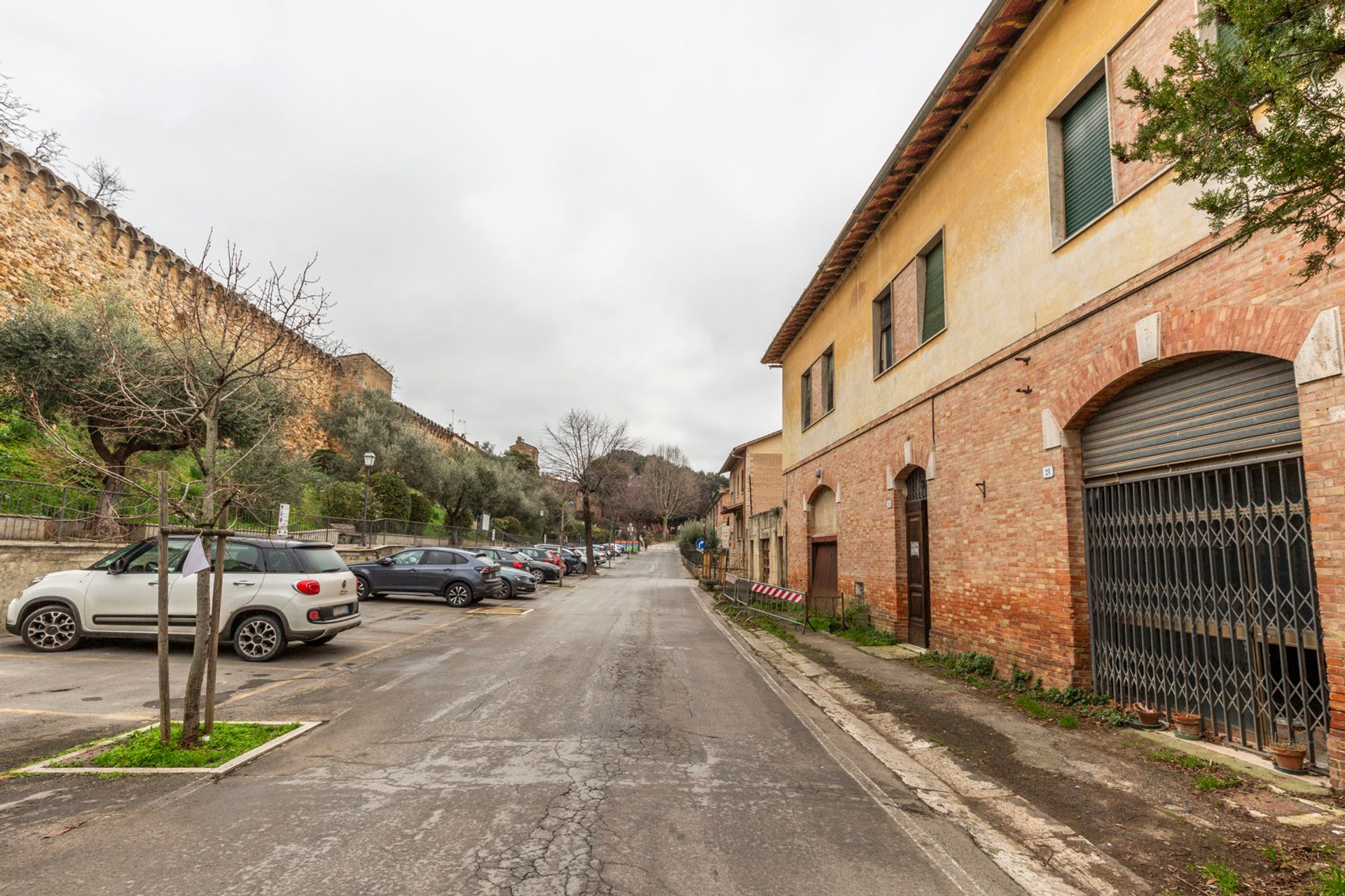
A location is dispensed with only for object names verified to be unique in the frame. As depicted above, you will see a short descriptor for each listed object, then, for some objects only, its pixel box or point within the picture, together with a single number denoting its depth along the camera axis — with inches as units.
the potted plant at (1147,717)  252.4
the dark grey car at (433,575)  741.3
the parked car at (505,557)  965.2
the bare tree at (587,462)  1505.9
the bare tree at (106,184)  1186.9
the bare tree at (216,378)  207.8
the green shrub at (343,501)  1132.5
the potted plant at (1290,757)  193.6
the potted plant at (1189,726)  232.8
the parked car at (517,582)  857.5
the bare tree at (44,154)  852.5
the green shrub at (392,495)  1242.0
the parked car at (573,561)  1501.0
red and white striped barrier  607.3
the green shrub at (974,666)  359.3
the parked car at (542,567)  1109.7
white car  374.6
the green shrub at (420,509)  1389.0
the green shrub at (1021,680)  323.9
